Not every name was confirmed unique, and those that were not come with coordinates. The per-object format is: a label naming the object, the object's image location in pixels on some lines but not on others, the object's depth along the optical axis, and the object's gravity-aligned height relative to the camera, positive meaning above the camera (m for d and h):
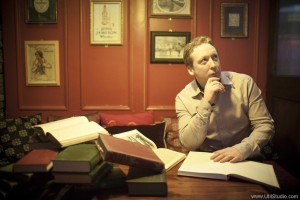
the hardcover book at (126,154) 1.07 -0.32
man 1.74 -0.22
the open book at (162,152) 1.50 -0.45
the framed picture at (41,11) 2.90 +0.64
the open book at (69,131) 1.30 -0.28
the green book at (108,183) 1.13 -0.44
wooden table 1.10 -0.47
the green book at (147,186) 1.09 -0.43
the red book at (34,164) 1.02 -0.33
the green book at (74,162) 1.04 -0.32
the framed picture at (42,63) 2.95 +0.11
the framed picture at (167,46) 2.94 +0.29
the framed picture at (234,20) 2.94 +0.55
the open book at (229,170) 1.22 -0.44
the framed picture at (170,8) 2.91 +0.67
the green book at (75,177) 1.05 -0.38
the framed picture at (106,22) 2.91 +0.53
